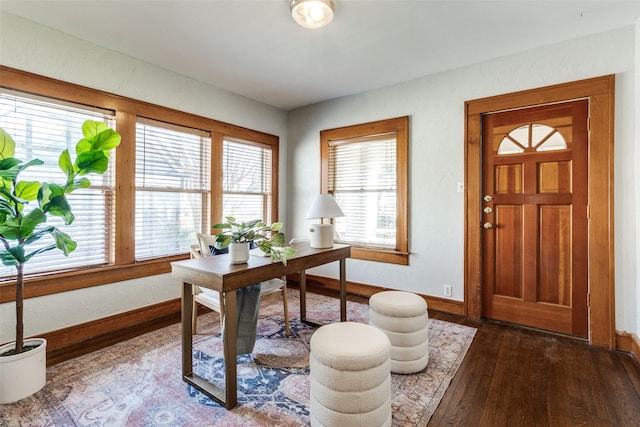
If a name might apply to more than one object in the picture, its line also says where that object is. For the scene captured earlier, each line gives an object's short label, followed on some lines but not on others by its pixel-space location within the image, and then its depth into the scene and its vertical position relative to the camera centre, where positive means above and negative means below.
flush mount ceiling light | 2.04 +1.42
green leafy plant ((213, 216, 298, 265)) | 1.89 -0.16
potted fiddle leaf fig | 1.77 -0.05
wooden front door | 2.61 -0.03
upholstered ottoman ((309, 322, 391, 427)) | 1.41 -0.82
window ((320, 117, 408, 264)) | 3.53 +0.39
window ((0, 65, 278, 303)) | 2.36 +0.36
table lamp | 2.46 -0.02
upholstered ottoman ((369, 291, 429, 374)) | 2.04 -0.81
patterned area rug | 1.64 -1.10
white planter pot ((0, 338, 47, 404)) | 1.74 -0.96
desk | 1.68 -0.40
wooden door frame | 2.42 +0.14
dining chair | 2.49 -0.66
